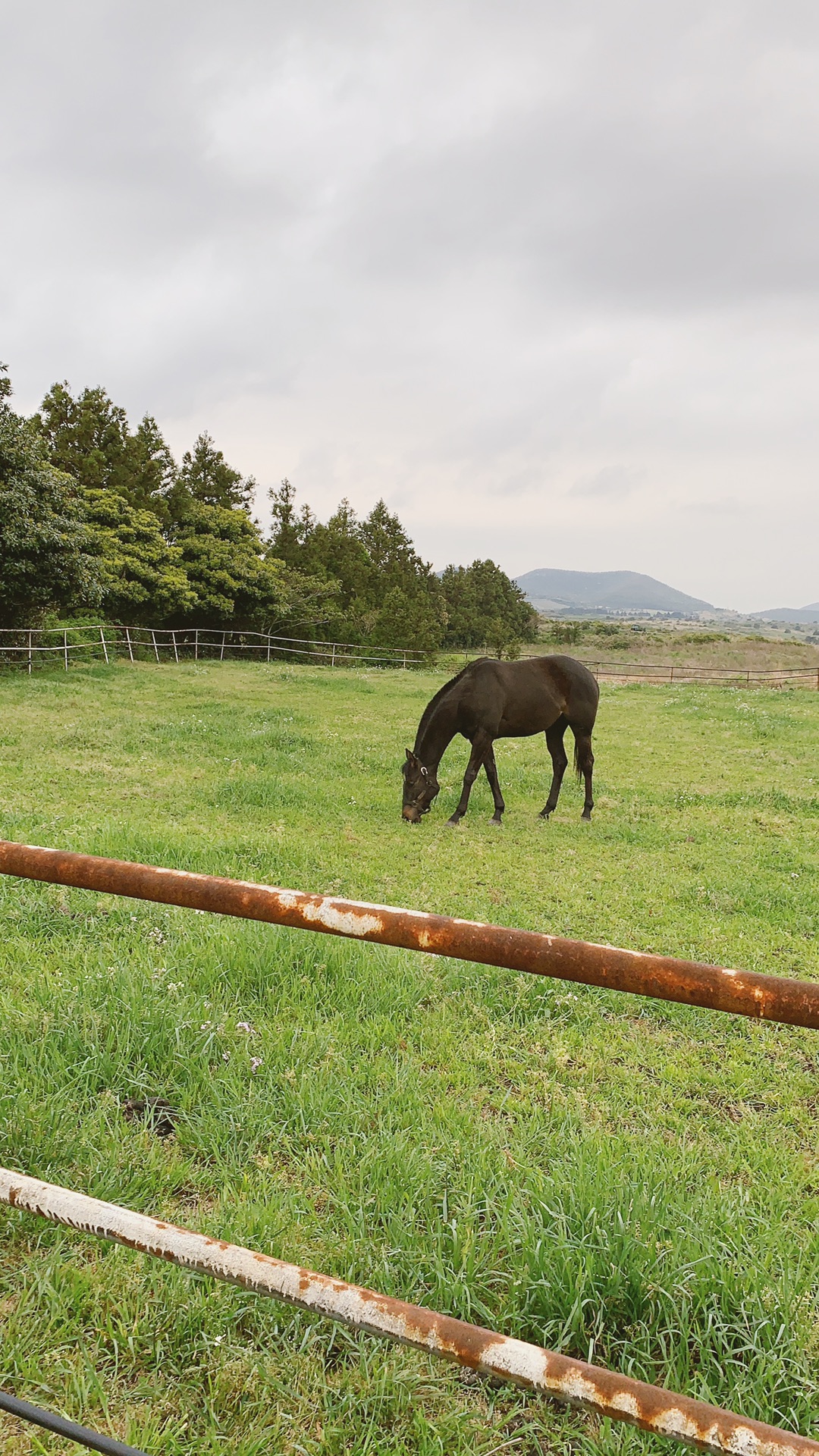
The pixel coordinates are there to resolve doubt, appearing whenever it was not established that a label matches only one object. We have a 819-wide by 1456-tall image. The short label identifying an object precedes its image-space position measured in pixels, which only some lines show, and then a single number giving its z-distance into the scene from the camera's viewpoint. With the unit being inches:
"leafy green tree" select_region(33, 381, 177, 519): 1314.0
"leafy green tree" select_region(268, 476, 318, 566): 1854.1
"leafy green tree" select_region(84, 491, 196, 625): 1056.8
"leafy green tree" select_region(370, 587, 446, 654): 1494.8
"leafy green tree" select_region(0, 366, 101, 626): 768.3
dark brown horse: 350.0
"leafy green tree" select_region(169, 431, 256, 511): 1550.2
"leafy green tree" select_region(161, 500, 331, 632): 1204.5
